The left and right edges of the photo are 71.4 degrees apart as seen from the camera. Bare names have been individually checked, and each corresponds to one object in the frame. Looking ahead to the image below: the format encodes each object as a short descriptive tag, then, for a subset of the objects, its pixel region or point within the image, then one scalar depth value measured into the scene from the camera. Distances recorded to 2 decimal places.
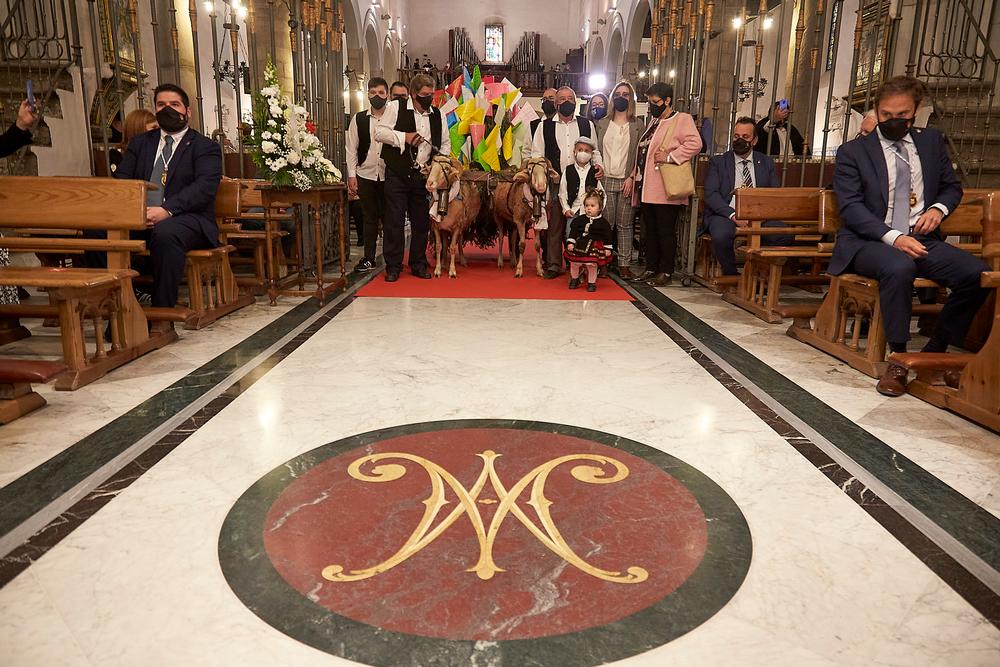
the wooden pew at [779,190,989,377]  3.46
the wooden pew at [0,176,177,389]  3.47
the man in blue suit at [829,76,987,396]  3.38
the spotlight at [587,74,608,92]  19.99
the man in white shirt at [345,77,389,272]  6.49
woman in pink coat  5.73
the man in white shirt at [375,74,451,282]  5.82
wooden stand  4.85
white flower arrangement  4.70
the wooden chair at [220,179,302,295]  5.18
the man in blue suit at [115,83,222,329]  4.29
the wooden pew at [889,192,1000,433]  2.68
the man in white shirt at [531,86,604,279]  5.99
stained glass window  28.38
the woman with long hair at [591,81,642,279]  6.28
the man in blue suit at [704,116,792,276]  5.59
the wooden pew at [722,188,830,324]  4.60
